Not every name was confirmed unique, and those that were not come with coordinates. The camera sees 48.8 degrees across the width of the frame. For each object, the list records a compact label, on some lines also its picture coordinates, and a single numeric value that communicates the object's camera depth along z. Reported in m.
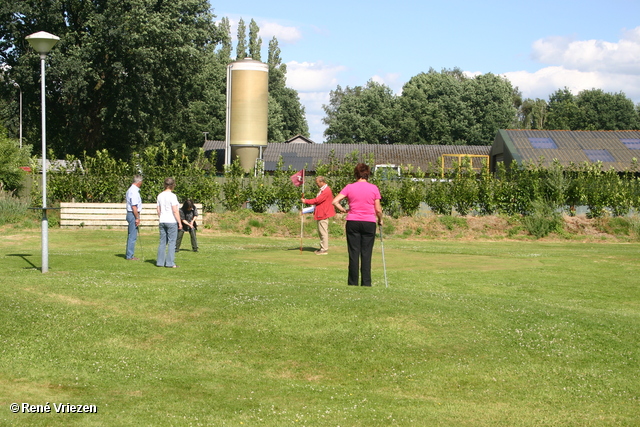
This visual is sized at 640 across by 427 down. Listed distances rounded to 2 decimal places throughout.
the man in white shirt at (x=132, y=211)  16.64
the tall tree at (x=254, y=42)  97.75
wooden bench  29.06
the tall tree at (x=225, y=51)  88.50
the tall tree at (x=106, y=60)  40.00
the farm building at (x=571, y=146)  43.22
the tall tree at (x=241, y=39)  99.31
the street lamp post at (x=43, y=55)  13.08
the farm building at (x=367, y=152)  60.38
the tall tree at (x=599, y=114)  86.07
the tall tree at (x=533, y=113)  108.31
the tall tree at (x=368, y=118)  85.56
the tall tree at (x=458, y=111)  80.50
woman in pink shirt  12.17
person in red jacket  19.58
